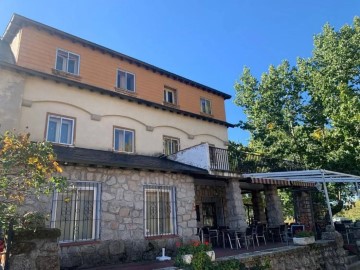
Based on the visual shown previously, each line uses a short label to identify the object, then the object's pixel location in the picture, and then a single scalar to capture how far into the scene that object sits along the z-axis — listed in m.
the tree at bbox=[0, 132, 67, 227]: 4.95
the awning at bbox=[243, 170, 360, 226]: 12.99
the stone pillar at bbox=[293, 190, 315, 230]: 19.72
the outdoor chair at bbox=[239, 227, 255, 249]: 12.65
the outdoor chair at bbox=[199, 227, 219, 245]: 13.97
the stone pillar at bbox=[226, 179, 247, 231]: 13.55
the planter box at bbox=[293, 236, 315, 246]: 11.25
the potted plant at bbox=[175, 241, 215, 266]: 7.37
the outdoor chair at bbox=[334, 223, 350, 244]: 15.98
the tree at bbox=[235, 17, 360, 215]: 19.92
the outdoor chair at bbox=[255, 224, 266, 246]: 14.43
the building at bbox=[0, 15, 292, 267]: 9.80
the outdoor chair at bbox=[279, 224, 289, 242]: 15.24
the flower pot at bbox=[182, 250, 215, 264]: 7.34
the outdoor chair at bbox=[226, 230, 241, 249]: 12.69
